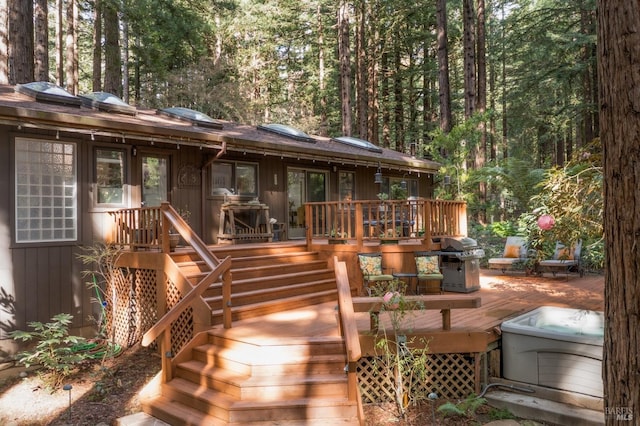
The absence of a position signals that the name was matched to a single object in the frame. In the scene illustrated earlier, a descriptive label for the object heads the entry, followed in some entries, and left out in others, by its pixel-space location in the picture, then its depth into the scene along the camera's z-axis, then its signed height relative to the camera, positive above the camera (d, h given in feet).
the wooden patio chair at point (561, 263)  30.86 -3.31
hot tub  15.23 -5.12
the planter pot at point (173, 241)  22.44 -0.94
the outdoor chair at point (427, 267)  25.34 -2.86
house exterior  21.26 +2.78
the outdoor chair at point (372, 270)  24.89 -2.92
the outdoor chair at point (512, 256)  33.99 -3.12
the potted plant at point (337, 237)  27.55 -1.11
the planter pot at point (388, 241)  27.02 -1.38
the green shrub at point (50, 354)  19.19 -5.90
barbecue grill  26.58 -2.81
